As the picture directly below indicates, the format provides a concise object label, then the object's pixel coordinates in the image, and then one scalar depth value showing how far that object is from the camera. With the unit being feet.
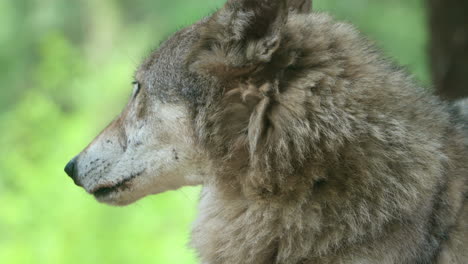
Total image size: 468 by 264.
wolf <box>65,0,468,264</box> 15.64
